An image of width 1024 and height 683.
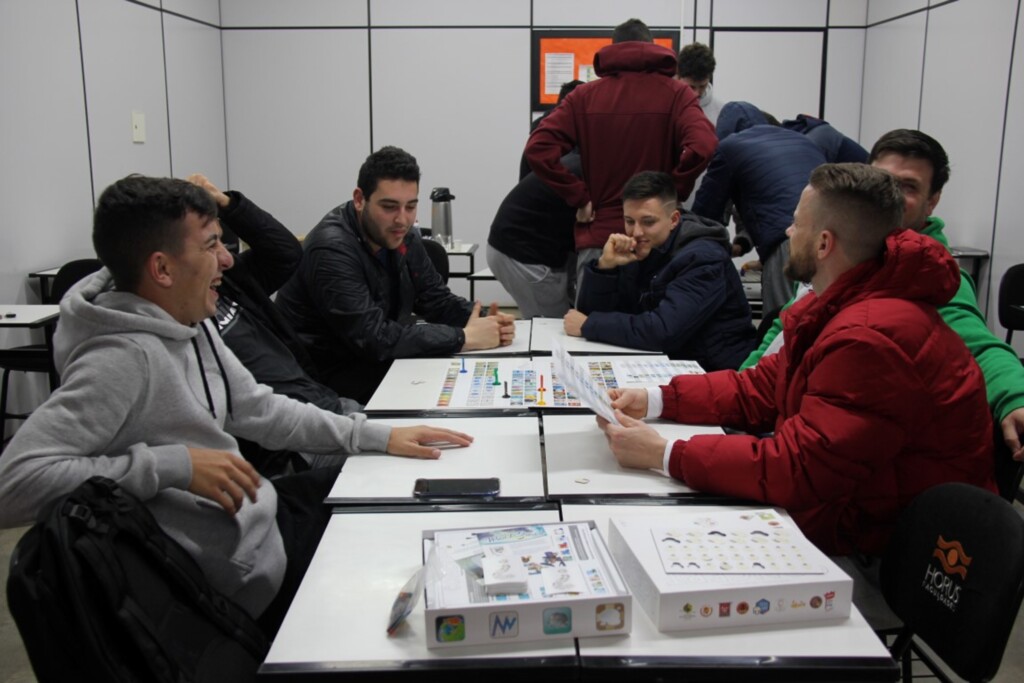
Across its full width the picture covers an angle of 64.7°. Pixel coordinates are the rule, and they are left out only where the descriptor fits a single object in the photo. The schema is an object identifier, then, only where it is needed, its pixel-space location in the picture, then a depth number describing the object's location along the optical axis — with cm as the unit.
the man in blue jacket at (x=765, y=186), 330
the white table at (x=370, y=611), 98
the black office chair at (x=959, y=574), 121
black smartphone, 146
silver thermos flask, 545
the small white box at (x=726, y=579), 103
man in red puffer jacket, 136
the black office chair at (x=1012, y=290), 374
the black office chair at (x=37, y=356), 329
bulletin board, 619
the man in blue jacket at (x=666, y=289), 264
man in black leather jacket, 256
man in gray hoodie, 121
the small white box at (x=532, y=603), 99
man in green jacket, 171
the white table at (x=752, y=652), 97
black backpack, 97
